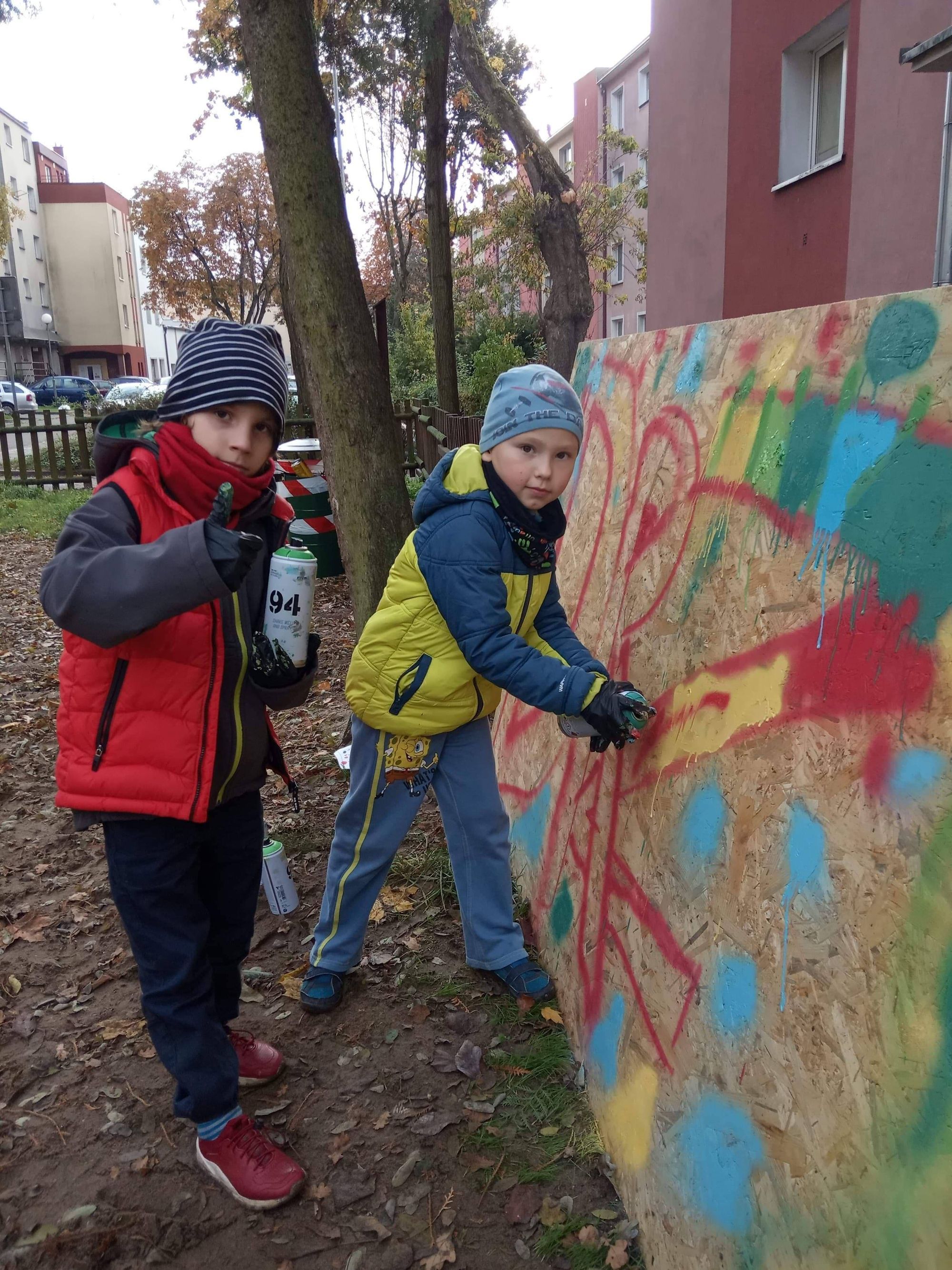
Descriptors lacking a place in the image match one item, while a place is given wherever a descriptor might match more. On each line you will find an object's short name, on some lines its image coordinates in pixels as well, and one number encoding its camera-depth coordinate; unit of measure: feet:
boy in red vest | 5.78
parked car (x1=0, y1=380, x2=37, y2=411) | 93.91
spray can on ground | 10.79
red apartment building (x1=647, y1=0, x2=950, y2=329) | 24.84
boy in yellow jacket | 7.20
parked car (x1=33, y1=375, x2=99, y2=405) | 112.06
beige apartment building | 174.70
